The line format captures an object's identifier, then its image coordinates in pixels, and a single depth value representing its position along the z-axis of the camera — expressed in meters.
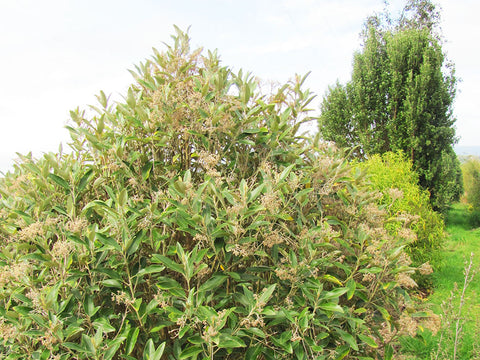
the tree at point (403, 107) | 15.70
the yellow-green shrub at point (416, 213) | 9.38
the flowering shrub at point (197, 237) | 1.99
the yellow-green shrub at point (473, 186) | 19.04
